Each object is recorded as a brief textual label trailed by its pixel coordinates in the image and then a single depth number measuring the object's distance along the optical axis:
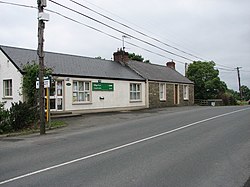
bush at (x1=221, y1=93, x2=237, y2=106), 47.12
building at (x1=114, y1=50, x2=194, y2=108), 31.64
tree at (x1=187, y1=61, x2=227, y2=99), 46.28
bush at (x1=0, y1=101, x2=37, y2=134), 15.54
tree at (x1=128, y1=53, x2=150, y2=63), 56.16
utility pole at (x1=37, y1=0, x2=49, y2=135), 14.30
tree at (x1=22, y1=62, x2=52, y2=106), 19.00
